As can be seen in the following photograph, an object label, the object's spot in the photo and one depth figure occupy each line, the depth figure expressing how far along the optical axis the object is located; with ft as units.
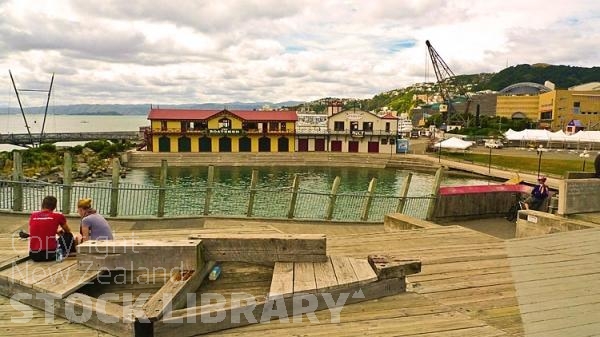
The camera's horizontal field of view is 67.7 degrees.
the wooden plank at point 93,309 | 12.07
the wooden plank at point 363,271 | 14.67
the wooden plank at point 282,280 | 13.30
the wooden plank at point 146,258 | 14.69
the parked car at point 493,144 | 234.09
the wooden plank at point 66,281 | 13.30
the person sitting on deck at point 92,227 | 20.49
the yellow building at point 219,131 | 209.26
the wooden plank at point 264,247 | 15.60
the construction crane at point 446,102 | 382.32
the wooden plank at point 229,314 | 11.87
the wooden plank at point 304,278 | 13.62
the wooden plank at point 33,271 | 14.21
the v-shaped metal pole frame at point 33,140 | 249.67
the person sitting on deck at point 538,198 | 44.50
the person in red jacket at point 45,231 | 16.02
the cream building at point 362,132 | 224.53
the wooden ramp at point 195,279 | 12.30
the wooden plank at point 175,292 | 11.87
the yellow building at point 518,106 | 368.48
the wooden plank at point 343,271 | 14.28
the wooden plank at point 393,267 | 15.11
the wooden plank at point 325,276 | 13.88
